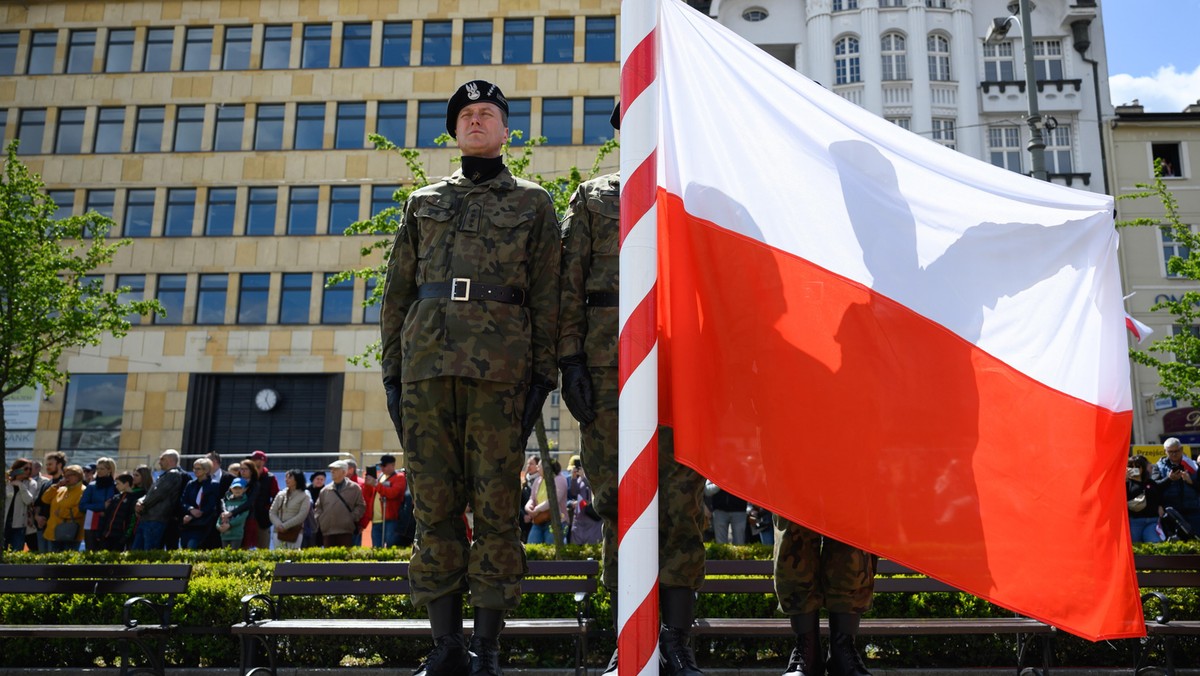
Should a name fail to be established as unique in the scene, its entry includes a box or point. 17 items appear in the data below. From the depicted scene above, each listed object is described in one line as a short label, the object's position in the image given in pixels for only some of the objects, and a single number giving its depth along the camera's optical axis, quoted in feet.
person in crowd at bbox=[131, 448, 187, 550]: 46.44
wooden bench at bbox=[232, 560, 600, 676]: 20.02
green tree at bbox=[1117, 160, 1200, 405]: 61.52
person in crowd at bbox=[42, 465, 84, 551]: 50.26
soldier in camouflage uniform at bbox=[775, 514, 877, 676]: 15.83
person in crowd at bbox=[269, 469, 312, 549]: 46.47
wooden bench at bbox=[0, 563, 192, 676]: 22.17
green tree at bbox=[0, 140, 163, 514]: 57.00
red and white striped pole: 10.79
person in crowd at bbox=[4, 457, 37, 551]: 52.80
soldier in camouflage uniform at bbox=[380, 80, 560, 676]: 14.49
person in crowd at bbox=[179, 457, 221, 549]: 46.55
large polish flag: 12.33
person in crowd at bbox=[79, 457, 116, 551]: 48.93
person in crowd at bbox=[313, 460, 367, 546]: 48.03
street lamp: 53.72
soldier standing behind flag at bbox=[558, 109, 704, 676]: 14.26
